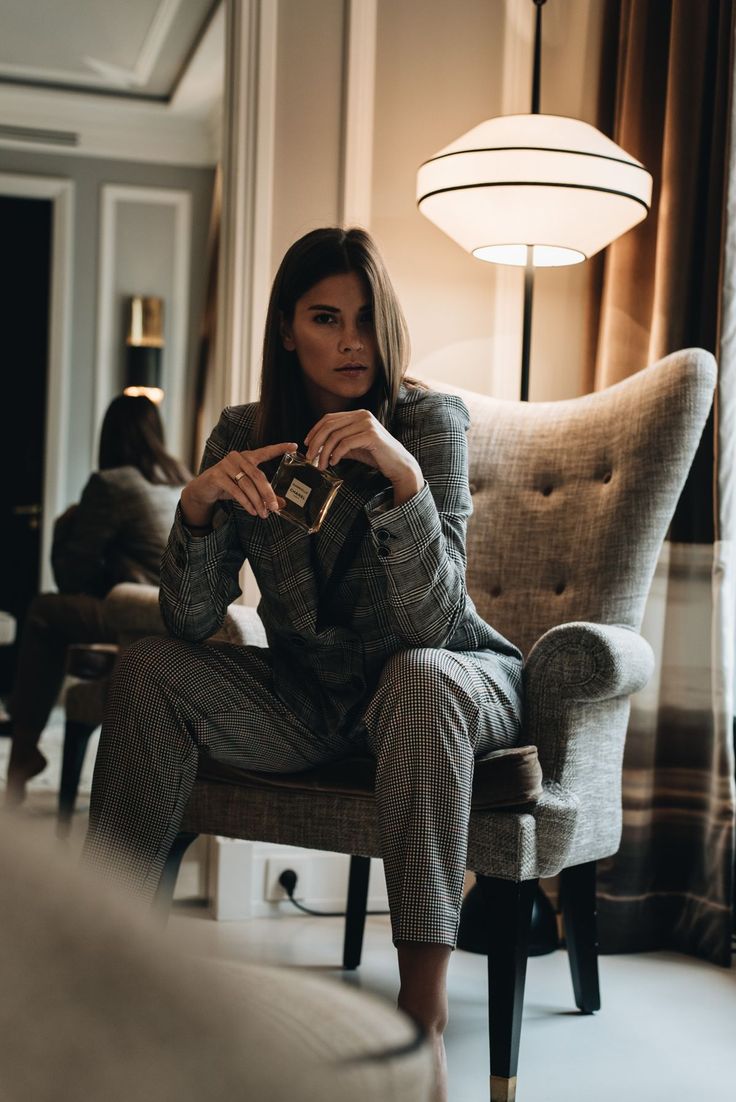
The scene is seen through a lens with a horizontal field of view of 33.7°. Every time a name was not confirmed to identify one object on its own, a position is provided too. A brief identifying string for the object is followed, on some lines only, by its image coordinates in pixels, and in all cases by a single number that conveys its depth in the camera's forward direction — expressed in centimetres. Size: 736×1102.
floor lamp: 210
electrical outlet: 243
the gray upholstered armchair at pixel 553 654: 158
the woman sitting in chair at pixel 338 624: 139
